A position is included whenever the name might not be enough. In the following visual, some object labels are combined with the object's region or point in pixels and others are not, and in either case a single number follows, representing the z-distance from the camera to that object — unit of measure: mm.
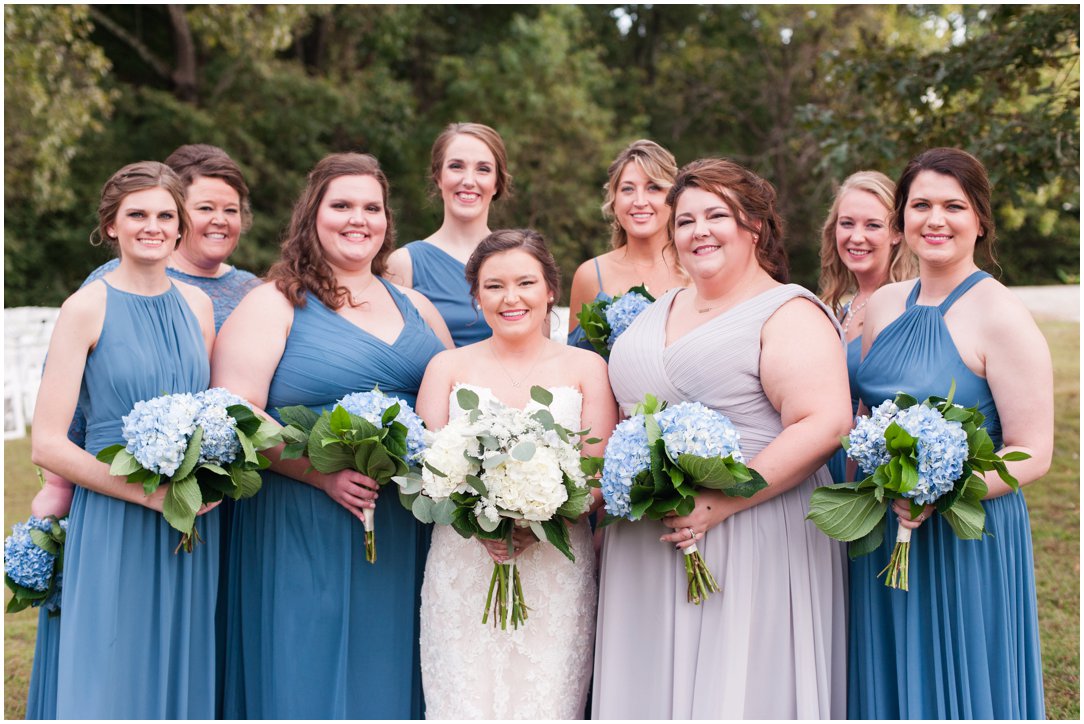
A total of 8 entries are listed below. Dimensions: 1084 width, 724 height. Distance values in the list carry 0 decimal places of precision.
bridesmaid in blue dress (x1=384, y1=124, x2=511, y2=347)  6031
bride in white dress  4305
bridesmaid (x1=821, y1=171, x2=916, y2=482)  5488
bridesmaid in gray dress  4004
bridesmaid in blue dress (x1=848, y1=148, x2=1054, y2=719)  3969
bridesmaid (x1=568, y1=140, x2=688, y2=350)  5938
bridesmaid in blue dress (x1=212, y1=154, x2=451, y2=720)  4578
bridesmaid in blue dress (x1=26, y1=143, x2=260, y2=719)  5438
